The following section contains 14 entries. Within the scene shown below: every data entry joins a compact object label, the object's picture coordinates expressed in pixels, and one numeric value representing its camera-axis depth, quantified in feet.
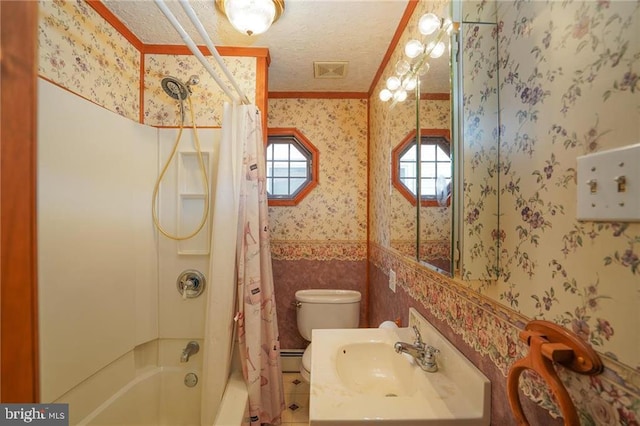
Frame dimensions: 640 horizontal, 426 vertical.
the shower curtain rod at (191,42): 2.45
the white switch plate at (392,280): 4.83
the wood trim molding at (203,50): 5.17
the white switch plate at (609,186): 1.18
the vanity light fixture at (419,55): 2.89
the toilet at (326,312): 6.32
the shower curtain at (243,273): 4.49
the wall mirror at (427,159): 2.78
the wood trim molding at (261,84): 5.24
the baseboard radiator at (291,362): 7.06
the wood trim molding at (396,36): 4.00
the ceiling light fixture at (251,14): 3.65
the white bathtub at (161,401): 4.19
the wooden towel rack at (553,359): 1.36
